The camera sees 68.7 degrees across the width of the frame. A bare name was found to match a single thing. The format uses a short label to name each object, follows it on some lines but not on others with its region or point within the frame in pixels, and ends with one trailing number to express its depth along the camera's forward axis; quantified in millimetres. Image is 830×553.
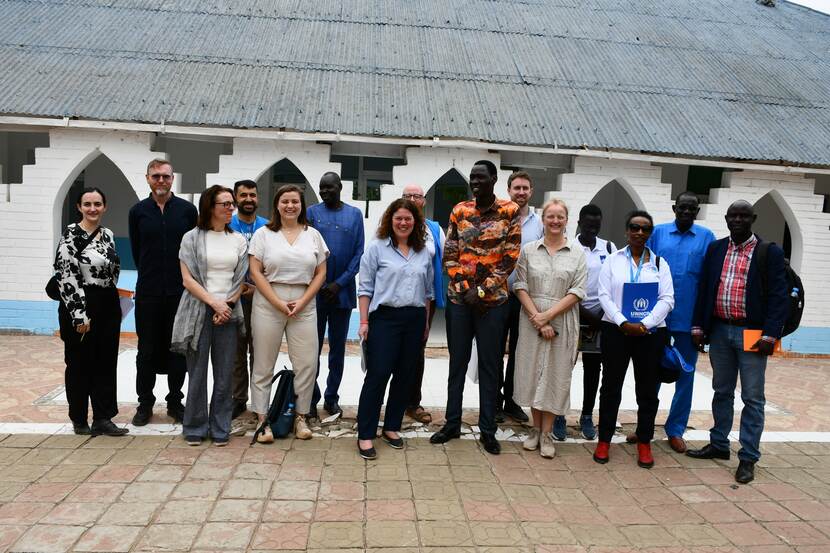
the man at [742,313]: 4328
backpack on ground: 4727
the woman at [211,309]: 4461
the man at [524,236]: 4832
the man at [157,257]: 4688
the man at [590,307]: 4863
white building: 8234
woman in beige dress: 4473
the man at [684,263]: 4812
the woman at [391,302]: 4461
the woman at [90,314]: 4422
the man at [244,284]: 4988
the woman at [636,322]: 4410
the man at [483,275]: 4453
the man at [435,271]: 4812
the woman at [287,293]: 4527
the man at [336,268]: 5105
